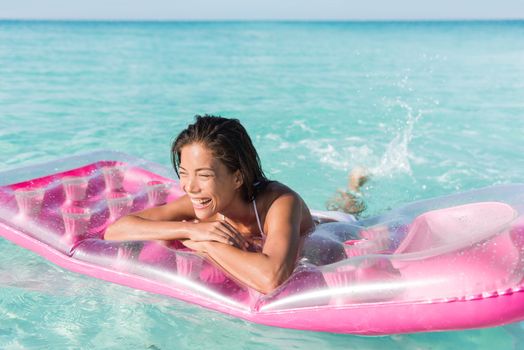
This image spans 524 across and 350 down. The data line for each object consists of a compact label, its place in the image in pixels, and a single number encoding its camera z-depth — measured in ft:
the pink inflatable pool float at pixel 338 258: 7.95
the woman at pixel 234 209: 8.27
